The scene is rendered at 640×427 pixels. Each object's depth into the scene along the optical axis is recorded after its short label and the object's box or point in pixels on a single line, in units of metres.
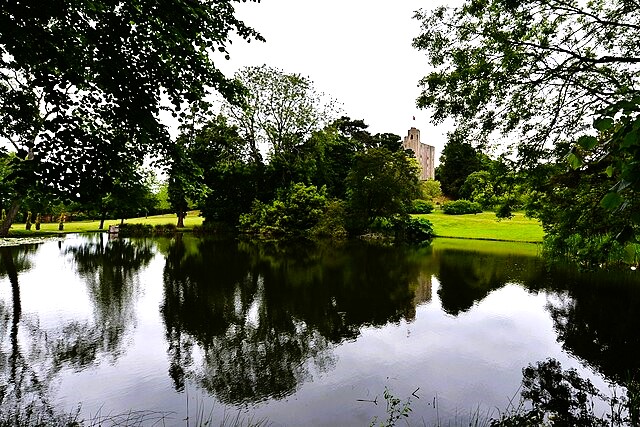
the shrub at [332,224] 39.12
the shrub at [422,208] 54.47
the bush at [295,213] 39.56
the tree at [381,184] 37.44
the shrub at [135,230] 41.49
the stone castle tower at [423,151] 102.81
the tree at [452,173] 68.38
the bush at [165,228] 43.00
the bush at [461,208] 53.53
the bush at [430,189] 61.06
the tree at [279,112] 37.88
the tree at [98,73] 5.18
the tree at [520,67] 6.79
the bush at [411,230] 37.90
